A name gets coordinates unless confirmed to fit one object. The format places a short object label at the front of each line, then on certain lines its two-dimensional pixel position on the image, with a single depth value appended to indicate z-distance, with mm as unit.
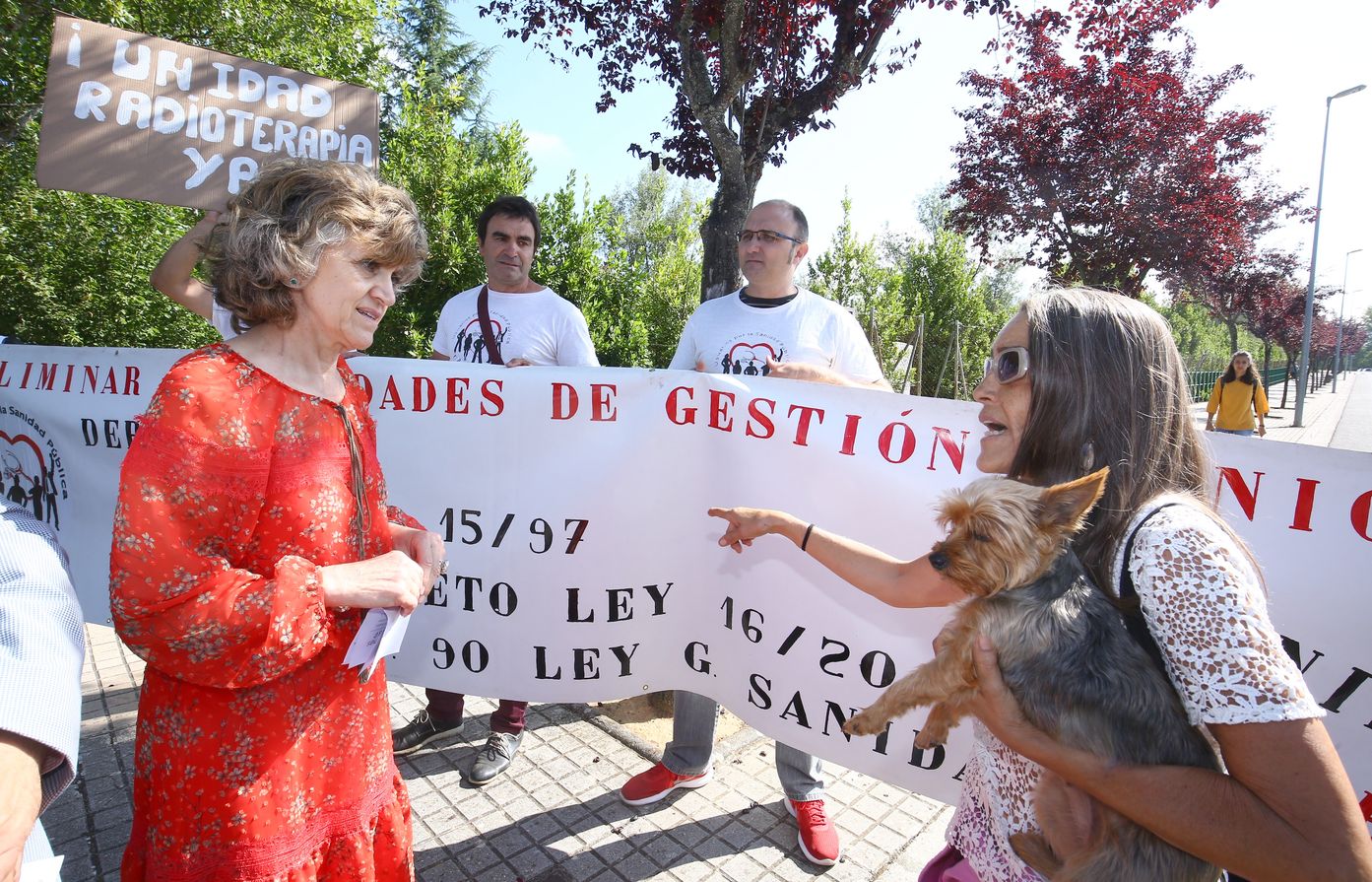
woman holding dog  1027
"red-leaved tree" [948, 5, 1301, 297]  8859
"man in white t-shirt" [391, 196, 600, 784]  3707
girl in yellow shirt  11922
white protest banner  2566
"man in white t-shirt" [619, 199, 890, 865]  3070
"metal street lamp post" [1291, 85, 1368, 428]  18859
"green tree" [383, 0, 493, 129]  29188
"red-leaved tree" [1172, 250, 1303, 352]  13016
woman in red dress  1257
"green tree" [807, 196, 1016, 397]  14594
